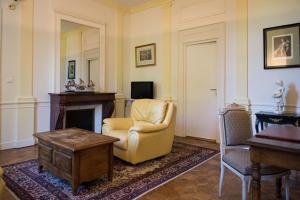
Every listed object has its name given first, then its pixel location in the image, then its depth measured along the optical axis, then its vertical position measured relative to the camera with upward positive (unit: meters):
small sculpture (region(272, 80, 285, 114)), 3.32 +0.05
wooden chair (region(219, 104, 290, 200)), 2.16 -0.35
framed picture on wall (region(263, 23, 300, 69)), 3.38 +0.85
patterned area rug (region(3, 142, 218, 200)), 2.19 -0.93
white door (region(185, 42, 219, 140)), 4.48 +0.19
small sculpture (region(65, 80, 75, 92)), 4.46 +0.30
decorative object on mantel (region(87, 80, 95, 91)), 4.85 +0.30
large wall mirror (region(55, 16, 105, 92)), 4.35 +1.00
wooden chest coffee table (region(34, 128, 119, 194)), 2.20 -0.60
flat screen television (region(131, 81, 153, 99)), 5.18 +0.24
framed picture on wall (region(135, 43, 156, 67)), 5.29 +1.12
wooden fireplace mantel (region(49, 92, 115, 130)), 3.96 -0.03
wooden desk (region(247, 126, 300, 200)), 1.31 -0.34
